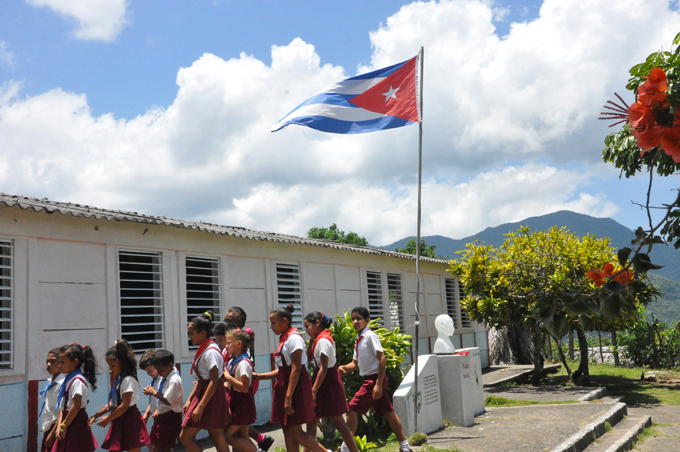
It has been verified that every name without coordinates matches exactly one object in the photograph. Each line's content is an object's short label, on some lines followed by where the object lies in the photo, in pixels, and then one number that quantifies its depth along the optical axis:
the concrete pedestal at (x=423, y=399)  7.94
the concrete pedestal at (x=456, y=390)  9.04
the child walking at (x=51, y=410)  5.50
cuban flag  8.54
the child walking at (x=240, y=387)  6.04
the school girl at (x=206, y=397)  5.73
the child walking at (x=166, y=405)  5.93
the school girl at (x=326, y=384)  6.34
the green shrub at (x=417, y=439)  7.68
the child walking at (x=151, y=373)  6.09
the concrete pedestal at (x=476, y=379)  9.71
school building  7.24
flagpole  7.96
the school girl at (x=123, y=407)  5.64
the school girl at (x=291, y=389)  5.99
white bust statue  9.60
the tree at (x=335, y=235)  40.00
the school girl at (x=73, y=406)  5.40
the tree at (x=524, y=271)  13.48
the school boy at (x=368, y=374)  6.97
